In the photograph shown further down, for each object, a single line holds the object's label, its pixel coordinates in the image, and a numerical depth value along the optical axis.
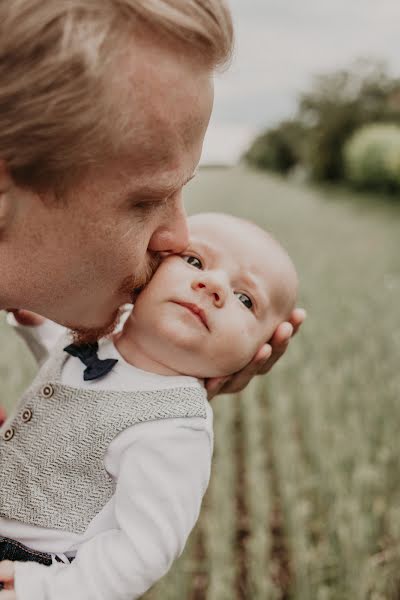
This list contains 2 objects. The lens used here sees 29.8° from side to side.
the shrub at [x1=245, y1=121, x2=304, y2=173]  34.03
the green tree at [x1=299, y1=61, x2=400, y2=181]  23.69
